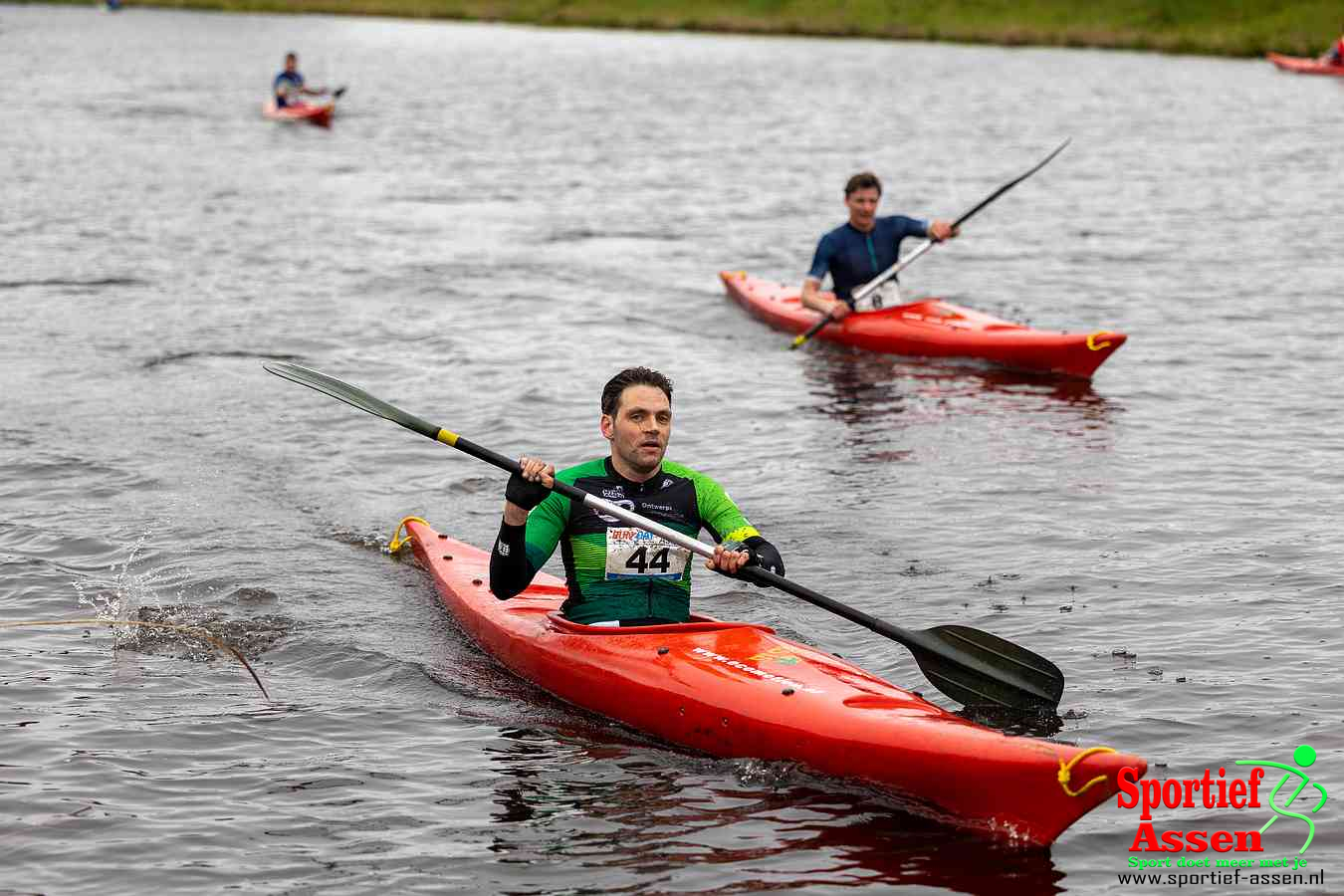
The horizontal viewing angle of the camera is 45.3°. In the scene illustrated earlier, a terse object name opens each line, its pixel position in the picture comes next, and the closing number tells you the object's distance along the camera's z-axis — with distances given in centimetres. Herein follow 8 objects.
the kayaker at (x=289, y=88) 3284
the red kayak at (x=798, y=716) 570
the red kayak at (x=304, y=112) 3216
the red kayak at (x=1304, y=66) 4169
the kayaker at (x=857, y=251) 1380
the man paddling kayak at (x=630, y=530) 689
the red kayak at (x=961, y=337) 1324
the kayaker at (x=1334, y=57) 4175
